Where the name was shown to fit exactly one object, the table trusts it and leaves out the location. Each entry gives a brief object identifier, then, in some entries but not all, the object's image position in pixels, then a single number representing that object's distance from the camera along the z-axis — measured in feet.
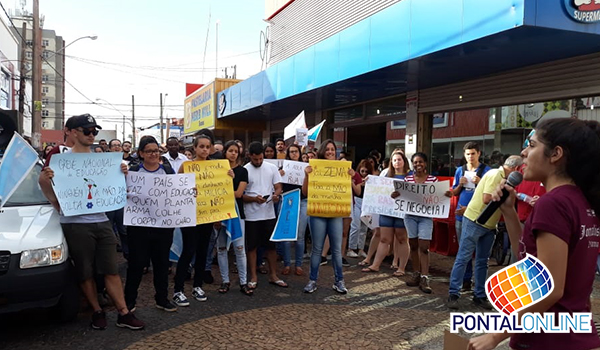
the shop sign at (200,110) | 71.30
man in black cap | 14.20
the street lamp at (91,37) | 72.36
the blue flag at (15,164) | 13.03
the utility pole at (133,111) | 199.13
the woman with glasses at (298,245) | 22.49
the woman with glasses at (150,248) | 15.58
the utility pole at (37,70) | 64.03
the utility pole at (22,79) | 73.56
